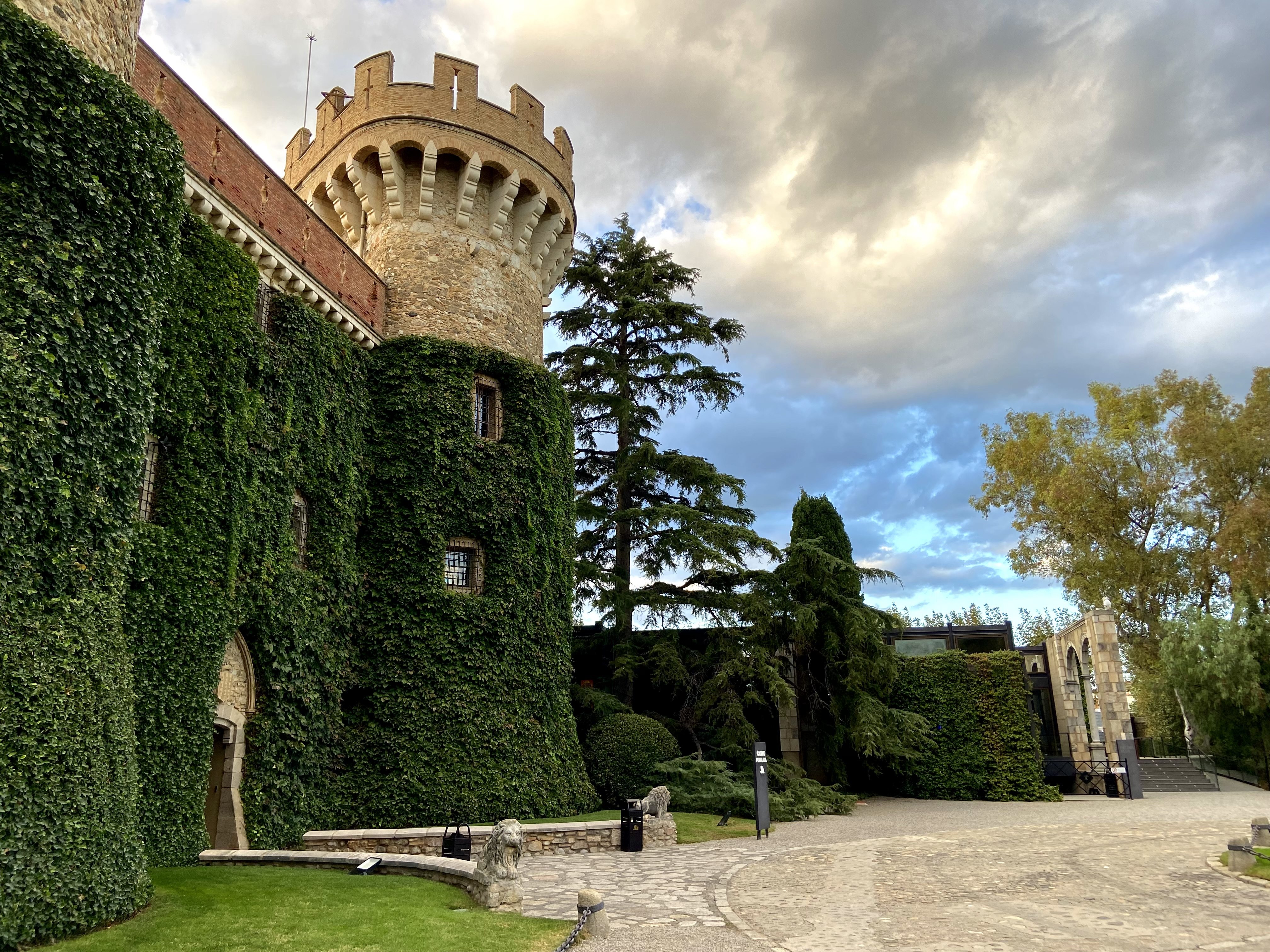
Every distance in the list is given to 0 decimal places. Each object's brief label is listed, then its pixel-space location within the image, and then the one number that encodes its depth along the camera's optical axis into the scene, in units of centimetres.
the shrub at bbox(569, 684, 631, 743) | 1955
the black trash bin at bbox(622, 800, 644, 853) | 1317
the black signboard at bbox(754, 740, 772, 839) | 1463
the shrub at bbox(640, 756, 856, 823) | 1722
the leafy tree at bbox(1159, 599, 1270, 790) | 2542
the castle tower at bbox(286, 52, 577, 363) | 1825
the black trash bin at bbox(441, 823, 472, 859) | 1156
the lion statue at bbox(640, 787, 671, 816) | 1423
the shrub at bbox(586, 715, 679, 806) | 1806
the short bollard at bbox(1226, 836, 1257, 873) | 1033
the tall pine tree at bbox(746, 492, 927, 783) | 2125
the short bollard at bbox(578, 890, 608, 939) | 729
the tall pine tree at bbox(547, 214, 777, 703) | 2119
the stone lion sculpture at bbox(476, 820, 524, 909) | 820
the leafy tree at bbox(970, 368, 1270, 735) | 3028
